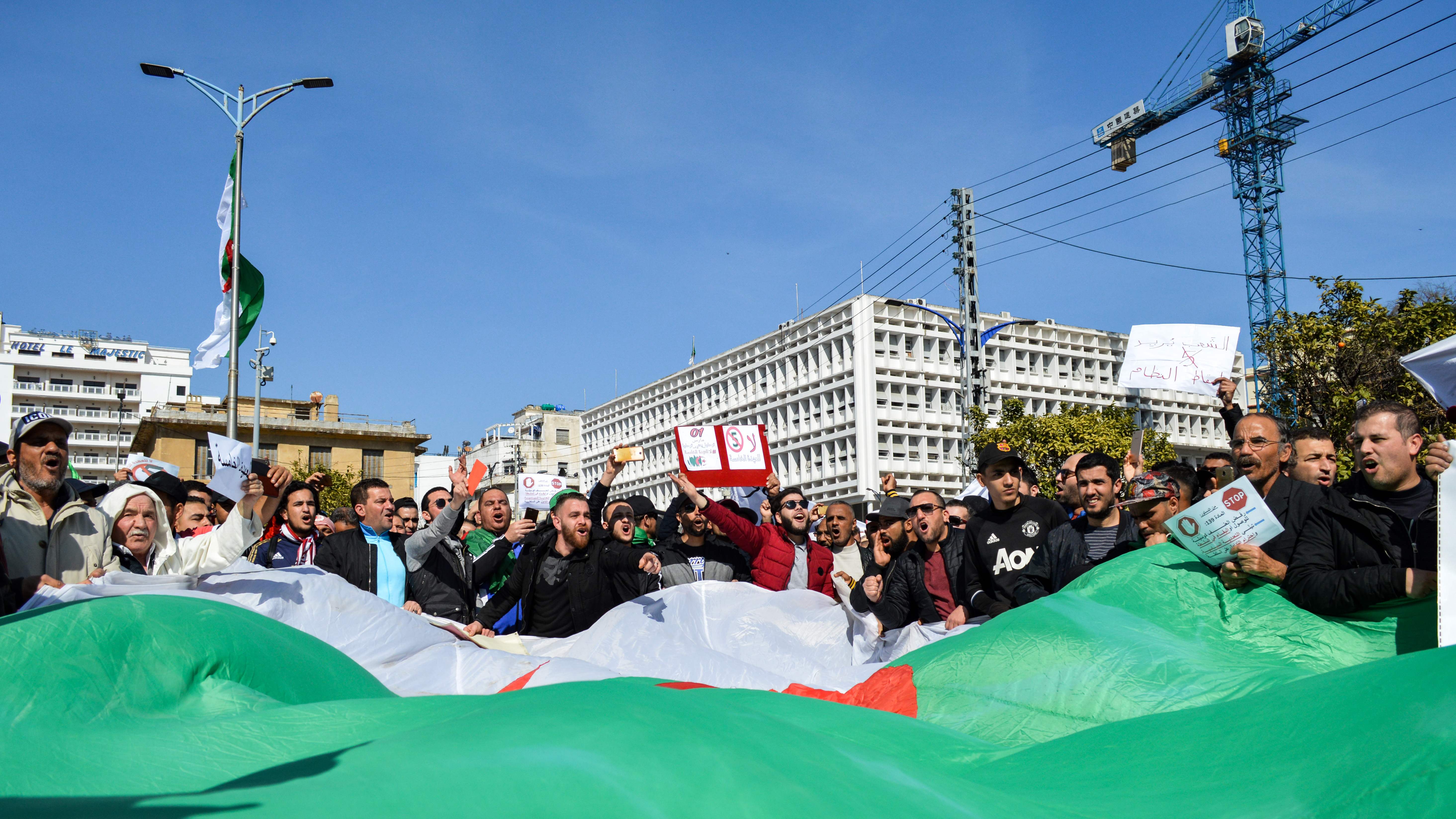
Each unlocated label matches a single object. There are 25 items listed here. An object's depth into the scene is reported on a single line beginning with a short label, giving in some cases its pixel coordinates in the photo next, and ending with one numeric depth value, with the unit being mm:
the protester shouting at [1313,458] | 5656
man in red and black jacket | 7469
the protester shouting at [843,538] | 8023
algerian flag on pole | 14328
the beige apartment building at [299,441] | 60594
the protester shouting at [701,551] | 7680
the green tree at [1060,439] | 36656
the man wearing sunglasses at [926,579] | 6168
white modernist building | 58969
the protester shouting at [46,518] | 4645
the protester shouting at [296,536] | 7078
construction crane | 45250
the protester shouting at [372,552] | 6438
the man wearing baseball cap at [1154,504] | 5191
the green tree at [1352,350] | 20125
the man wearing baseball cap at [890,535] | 7016
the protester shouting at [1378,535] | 3605
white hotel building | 87812
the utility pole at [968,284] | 26344
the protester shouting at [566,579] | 6367
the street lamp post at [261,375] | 23859
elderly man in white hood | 5203
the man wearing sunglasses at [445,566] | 6504
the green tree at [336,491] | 50500
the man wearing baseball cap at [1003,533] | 5863
